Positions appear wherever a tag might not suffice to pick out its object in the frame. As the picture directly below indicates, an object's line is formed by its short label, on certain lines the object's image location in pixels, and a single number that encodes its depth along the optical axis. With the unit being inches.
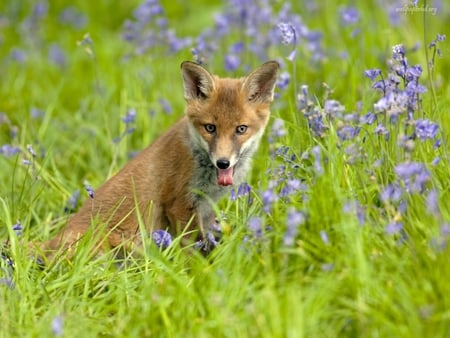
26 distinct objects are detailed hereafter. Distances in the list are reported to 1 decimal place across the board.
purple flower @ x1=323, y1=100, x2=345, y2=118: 359.6
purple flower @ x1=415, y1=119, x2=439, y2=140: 320.5
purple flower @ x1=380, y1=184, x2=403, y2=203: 311.6
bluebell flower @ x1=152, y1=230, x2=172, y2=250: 373.1
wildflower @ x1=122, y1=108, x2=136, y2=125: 482.6
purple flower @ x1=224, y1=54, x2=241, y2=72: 556.1
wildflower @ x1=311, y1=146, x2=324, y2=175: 326.5
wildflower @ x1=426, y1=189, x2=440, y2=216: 286.5
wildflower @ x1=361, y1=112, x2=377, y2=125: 358.3
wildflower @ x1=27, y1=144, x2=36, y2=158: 417.2
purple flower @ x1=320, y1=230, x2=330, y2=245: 310.0
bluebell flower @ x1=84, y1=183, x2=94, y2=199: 386.3
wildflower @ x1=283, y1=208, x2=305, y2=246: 296.8
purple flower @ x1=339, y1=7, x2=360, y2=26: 548.4
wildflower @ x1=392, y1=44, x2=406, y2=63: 351.3
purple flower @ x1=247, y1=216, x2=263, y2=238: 321.1
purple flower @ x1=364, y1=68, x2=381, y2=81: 362.5
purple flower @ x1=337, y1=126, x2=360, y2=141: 345.0
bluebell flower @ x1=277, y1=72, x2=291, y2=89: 477.7
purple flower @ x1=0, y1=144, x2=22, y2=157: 468.8
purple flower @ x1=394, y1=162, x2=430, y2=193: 297.9
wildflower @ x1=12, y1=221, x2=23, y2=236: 373.6
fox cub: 417.1
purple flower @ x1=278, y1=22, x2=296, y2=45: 401.7
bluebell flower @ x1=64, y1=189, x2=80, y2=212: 458.0
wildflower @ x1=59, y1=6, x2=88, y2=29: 793.8
